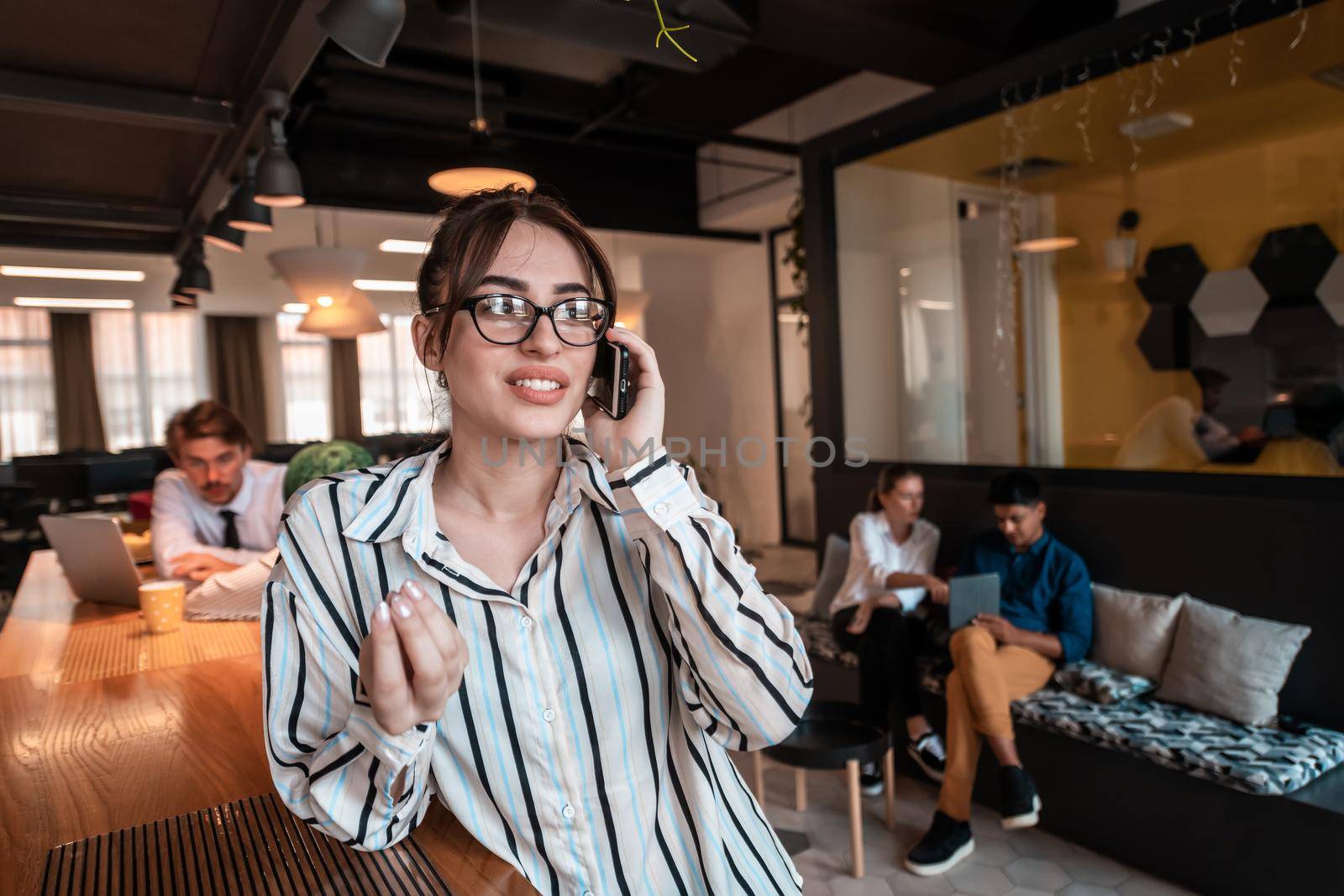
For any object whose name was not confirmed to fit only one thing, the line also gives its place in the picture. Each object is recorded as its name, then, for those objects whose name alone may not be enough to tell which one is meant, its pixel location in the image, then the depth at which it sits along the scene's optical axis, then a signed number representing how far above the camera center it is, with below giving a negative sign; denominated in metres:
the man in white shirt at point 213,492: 2.89 -0.21
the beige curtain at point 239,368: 12.34 +0.93
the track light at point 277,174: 3.06 +0.93
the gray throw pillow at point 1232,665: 2.72 -0.91
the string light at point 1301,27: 2.88 +1.23
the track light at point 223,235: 4.00 +0.94
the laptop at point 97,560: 2.30 -0.35
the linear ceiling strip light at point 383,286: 9.95 +1.66
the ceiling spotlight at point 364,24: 1.95 +0.93
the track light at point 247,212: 3.62 +0.93
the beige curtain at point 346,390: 13.07 +0.57
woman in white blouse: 3.26 -0.82
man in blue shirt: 2.75 -0.89
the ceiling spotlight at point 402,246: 7.32 +1.56
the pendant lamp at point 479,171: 3.66 +1.07
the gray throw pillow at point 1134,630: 3.04 -0.87
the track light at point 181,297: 5.69 +1.01
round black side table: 2.55 -1.05
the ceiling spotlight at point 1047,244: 3.96 +0.71
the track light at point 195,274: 5.38 +1.02
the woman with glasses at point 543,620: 1.00 -0.25
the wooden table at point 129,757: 1.01 -0.49
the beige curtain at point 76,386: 11.59 +0.72
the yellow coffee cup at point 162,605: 2.05 -0.41
